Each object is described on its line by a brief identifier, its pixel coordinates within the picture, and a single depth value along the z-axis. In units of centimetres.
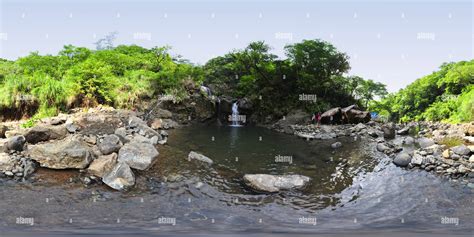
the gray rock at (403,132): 1593
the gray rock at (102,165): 739
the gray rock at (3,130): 987
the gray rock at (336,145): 1245
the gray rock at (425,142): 1119
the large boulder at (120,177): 689
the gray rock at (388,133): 1489
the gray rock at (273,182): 713
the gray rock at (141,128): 1158
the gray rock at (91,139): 920
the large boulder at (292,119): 2129
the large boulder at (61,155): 760
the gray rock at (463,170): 791
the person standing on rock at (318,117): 2078
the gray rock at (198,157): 922
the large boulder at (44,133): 911
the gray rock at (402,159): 898
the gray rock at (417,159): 871
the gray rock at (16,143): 806
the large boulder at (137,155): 805
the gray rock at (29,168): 727
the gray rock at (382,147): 1111
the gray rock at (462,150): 895
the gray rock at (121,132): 1032
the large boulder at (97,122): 1125
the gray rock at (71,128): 1089
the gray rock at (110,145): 852
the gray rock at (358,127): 1646
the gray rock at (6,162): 731
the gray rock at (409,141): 1266
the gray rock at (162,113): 1851
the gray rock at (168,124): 1620
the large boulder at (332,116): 2033
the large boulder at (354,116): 2025
